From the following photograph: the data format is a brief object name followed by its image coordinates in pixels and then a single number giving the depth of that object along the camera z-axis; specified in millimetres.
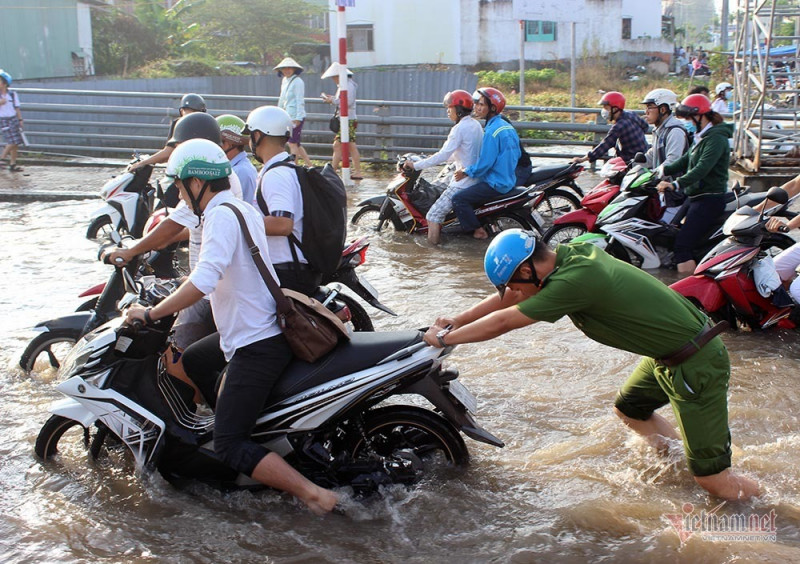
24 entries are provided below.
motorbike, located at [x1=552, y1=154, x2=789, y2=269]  8031
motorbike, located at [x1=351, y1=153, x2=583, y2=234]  9180
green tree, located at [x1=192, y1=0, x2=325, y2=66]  36469
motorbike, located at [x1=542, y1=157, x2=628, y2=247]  8594
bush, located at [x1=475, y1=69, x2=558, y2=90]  33562
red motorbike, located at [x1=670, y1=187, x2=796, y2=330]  6164
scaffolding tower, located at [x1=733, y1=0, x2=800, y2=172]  11258
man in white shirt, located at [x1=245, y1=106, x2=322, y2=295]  4676
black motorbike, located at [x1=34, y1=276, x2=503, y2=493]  3949
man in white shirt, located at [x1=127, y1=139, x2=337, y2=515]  3828
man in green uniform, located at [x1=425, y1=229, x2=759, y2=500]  3609
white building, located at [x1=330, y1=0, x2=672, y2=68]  37000
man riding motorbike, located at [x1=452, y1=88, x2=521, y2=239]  8852
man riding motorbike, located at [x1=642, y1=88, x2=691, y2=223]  8234
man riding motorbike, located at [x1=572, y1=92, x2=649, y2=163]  9648
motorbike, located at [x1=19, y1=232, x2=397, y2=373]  5258
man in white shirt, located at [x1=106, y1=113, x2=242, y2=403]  4699
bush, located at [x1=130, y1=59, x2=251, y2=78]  29939
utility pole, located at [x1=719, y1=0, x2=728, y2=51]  45325
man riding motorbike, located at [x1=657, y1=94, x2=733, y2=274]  7367
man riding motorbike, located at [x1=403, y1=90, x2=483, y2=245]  9031
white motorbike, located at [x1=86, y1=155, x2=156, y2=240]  8406
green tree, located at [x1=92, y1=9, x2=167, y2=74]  32625
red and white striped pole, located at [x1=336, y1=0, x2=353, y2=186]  11523
